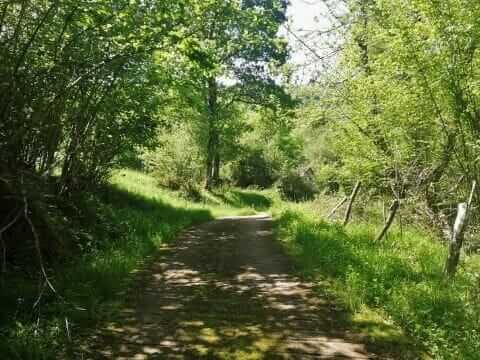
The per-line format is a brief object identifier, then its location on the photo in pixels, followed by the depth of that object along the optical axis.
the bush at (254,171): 38.41
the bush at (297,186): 36.62
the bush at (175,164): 22.55
